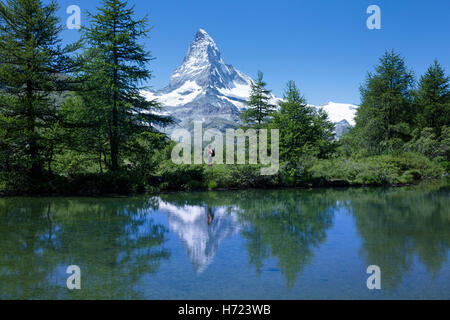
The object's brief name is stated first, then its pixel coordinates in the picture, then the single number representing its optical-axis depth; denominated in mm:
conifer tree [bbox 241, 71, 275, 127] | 37375
